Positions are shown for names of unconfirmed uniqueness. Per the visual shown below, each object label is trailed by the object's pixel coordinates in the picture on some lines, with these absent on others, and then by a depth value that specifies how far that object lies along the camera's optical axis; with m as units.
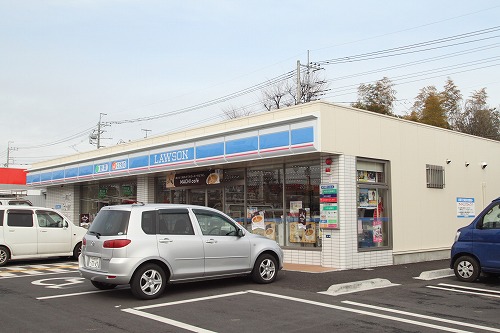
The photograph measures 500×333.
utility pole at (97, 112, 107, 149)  58.62
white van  14.78
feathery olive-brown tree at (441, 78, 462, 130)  42.09
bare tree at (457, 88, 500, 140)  40.12
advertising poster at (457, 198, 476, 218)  17.48
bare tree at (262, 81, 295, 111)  52.81
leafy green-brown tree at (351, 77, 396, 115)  43.22
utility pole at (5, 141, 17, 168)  76.59
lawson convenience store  13.15
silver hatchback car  8.72
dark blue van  10.73
